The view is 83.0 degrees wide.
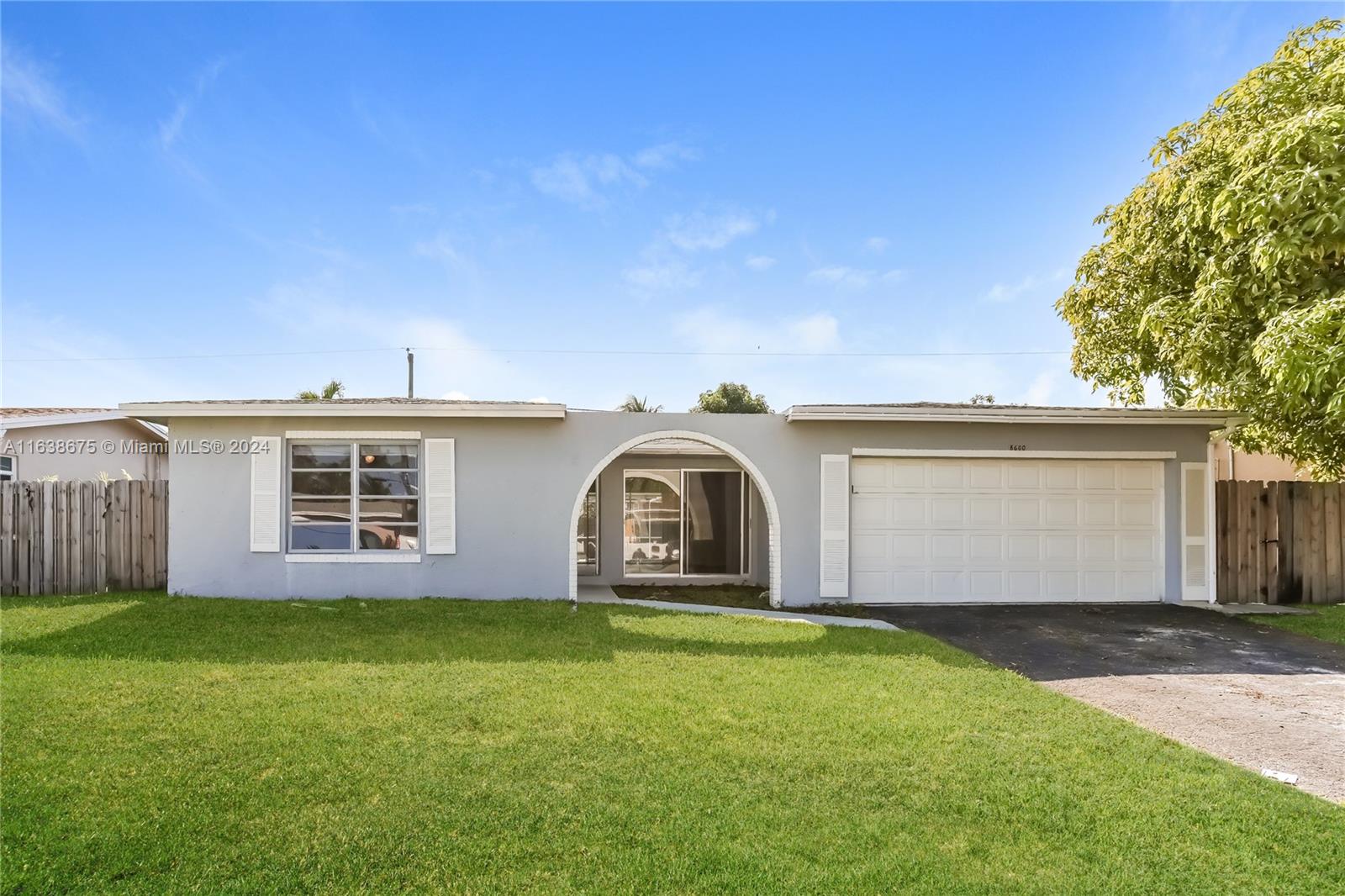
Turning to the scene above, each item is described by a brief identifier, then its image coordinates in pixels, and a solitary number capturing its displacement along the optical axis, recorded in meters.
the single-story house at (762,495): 10.12
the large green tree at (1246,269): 7.06
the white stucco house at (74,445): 14.20
